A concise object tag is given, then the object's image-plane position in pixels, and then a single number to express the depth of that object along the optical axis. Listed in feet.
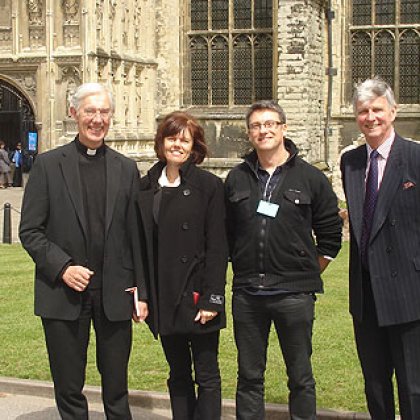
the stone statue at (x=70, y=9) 71.00
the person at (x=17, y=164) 82.58
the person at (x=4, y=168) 81.76
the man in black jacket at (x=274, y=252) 16.85
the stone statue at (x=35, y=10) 72.84
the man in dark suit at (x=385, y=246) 16.15
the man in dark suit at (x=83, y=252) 16.84
